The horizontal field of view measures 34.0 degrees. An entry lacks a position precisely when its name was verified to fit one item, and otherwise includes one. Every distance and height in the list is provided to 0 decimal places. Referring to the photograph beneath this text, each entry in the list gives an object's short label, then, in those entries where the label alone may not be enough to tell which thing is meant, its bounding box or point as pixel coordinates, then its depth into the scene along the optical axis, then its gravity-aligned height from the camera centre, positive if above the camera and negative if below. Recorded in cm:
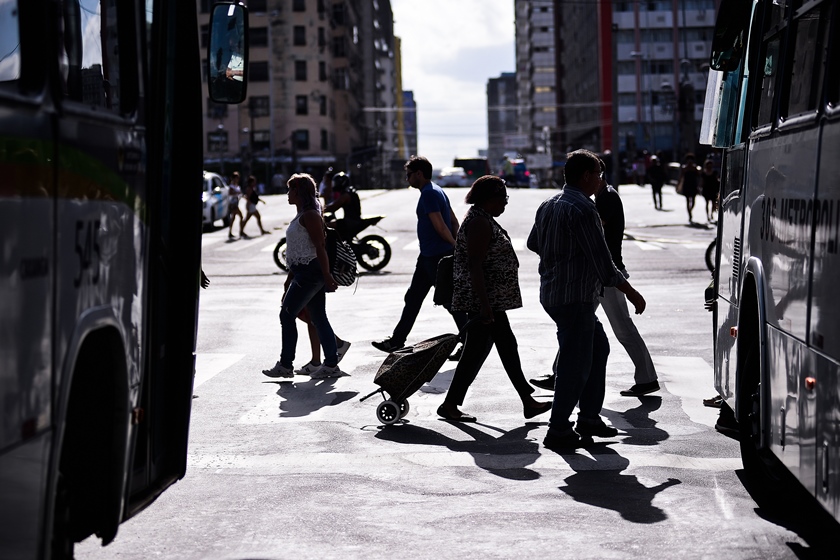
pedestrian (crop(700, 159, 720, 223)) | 3194 -147
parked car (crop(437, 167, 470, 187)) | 9738 -437
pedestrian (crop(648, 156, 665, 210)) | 4500 -183
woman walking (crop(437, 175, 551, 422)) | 920 -119
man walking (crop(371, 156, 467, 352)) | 1232 -109
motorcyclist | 2117 -152
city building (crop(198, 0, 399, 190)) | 11394 +80
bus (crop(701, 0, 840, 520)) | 509 -53
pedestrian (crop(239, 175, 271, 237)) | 3497 -215
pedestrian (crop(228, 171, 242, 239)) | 3603 -224
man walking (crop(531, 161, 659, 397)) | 1053 -150
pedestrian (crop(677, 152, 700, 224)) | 3393 -158
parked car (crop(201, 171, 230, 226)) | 3938 -248
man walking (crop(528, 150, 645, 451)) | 818 -96
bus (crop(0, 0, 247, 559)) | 385 -49
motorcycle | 2423 -242
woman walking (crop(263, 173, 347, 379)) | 1147 -138
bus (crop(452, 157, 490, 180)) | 10994 -382
